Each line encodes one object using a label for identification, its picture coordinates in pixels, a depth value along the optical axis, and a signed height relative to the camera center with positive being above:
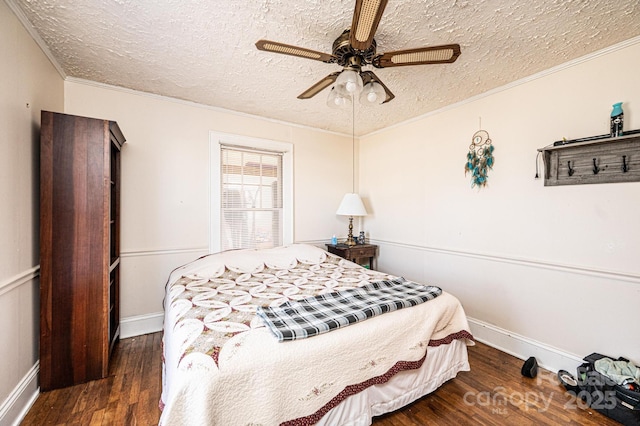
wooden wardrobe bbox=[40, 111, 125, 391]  1.85 -0.28
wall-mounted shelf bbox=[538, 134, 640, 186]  1.83 +0.37
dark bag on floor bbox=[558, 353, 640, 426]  1.59 -1.17
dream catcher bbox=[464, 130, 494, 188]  2.64 +0.54
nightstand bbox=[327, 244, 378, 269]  3.58 -0.55
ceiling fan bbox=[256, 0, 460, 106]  1.28 +0.90
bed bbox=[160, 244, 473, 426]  1.14 -0.75
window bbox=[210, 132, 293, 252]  3.12 +0.22
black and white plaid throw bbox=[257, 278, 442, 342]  1.44 -0.61
